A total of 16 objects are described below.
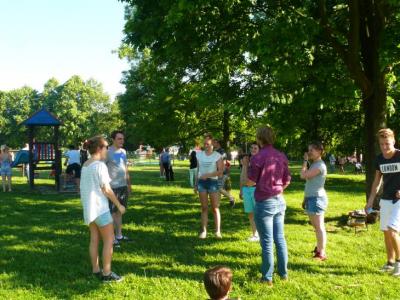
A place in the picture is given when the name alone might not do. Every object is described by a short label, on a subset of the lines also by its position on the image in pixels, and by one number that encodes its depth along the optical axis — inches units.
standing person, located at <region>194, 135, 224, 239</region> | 336.2
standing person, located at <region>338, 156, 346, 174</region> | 1497.5
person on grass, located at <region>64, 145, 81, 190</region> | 700.6
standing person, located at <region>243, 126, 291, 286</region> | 232.1
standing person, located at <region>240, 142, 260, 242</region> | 329.7
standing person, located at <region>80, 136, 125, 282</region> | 229.0
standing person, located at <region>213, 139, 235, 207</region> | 533.0
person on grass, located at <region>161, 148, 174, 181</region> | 939.3
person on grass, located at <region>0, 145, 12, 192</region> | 695.7
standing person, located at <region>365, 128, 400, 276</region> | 246.8
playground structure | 732.9
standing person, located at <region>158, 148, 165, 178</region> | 1042.7
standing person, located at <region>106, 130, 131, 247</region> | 315.3
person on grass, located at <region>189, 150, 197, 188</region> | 715.1
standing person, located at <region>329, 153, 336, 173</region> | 1443.5
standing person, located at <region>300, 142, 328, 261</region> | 279.7
